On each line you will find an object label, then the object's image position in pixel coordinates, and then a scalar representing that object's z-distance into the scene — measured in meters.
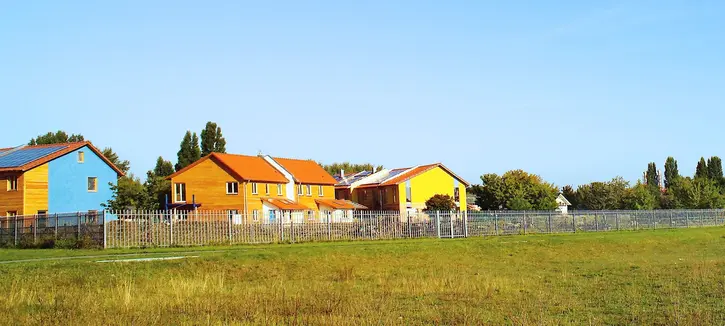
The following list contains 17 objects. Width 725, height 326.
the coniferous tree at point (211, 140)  89.12
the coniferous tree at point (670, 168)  136.12
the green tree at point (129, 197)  48.34
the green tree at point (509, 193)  80.38
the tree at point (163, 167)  96.38
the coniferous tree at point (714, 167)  126.94
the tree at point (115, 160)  98.94
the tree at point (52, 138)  96.88
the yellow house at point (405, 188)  77.19
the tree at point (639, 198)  82.31
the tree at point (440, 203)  73.55
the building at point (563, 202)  100.96
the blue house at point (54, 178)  52.25
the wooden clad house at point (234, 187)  66.00
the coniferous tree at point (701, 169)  126.62
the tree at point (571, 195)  106.58
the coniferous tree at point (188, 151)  88.44
